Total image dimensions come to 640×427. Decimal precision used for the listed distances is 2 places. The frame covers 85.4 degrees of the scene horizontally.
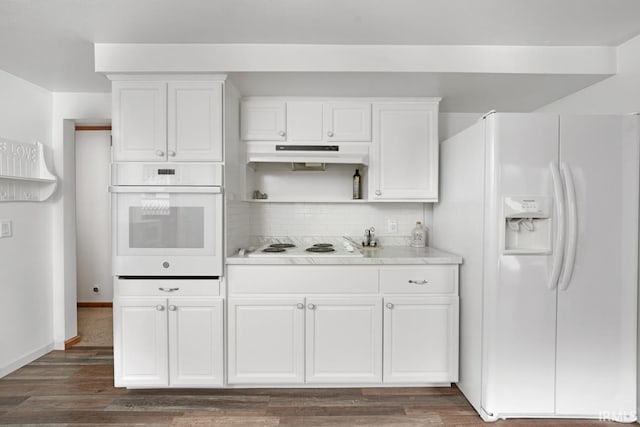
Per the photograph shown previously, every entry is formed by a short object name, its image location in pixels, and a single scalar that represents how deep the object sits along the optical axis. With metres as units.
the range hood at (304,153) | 2.73
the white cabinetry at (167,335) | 2.39
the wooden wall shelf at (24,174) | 2.68
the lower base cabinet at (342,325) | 2.43
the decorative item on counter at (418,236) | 3.07
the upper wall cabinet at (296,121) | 2.79
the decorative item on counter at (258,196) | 3.08
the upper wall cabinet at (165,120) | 2.38
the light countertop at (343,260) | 2.43
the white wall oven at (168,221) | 2.38
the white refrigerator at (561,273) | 2.06
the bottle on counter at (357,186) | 3.04
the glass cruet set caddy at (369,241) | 3.09
